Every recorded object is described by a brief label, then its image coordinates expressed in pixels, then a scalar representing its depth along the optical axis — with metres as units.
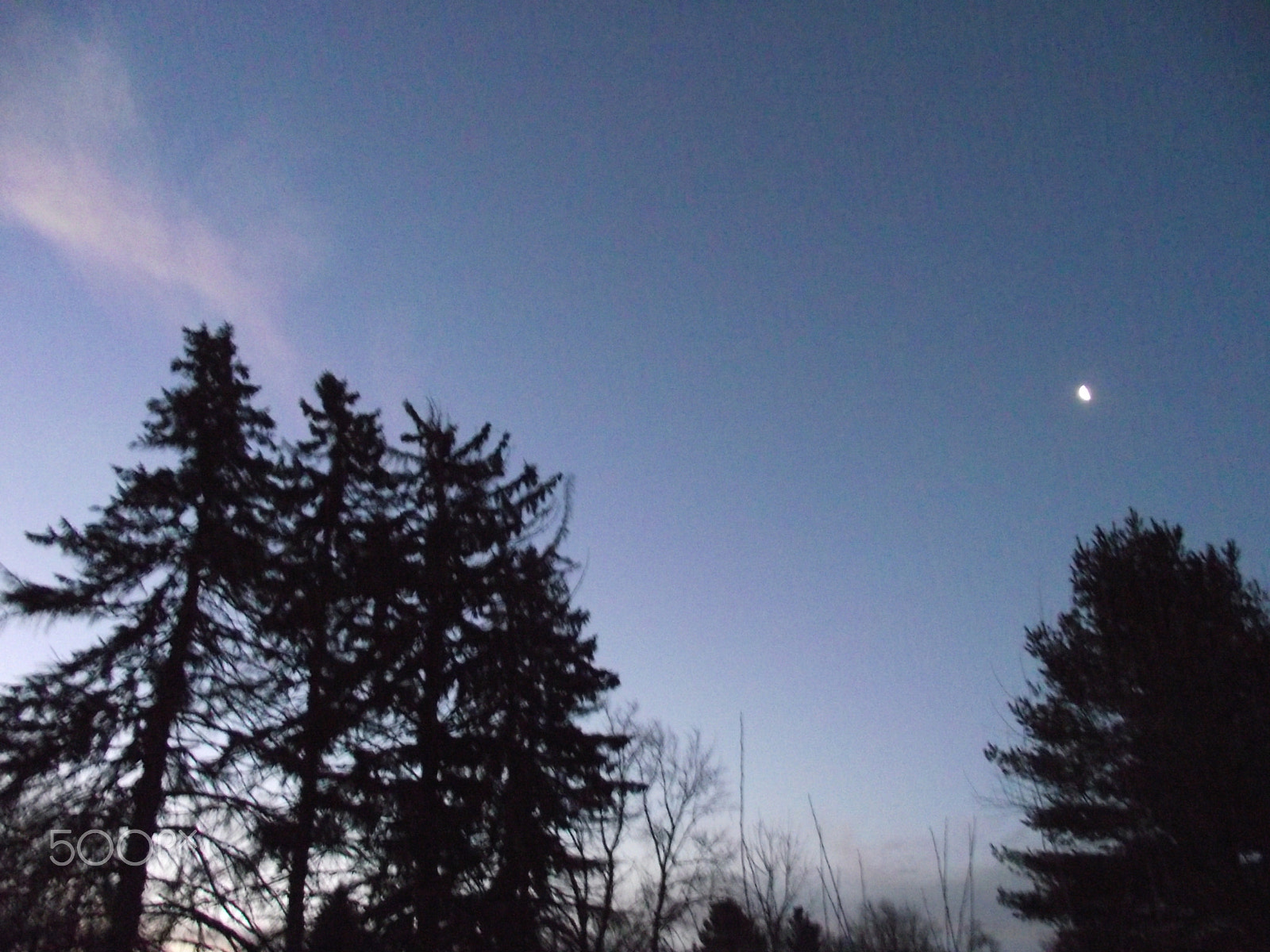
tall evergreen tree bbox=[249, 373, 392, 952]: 13.86
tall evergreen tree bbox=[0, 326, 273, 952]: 12.23
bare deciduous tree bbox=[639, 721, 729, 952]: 18.25
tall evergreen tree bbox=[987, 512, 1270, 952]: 15.80
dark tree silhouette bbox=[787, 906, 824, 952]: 12.55
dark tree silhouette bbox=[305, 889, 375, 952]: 13.23
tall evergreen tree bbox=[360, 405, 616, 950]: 14.48
